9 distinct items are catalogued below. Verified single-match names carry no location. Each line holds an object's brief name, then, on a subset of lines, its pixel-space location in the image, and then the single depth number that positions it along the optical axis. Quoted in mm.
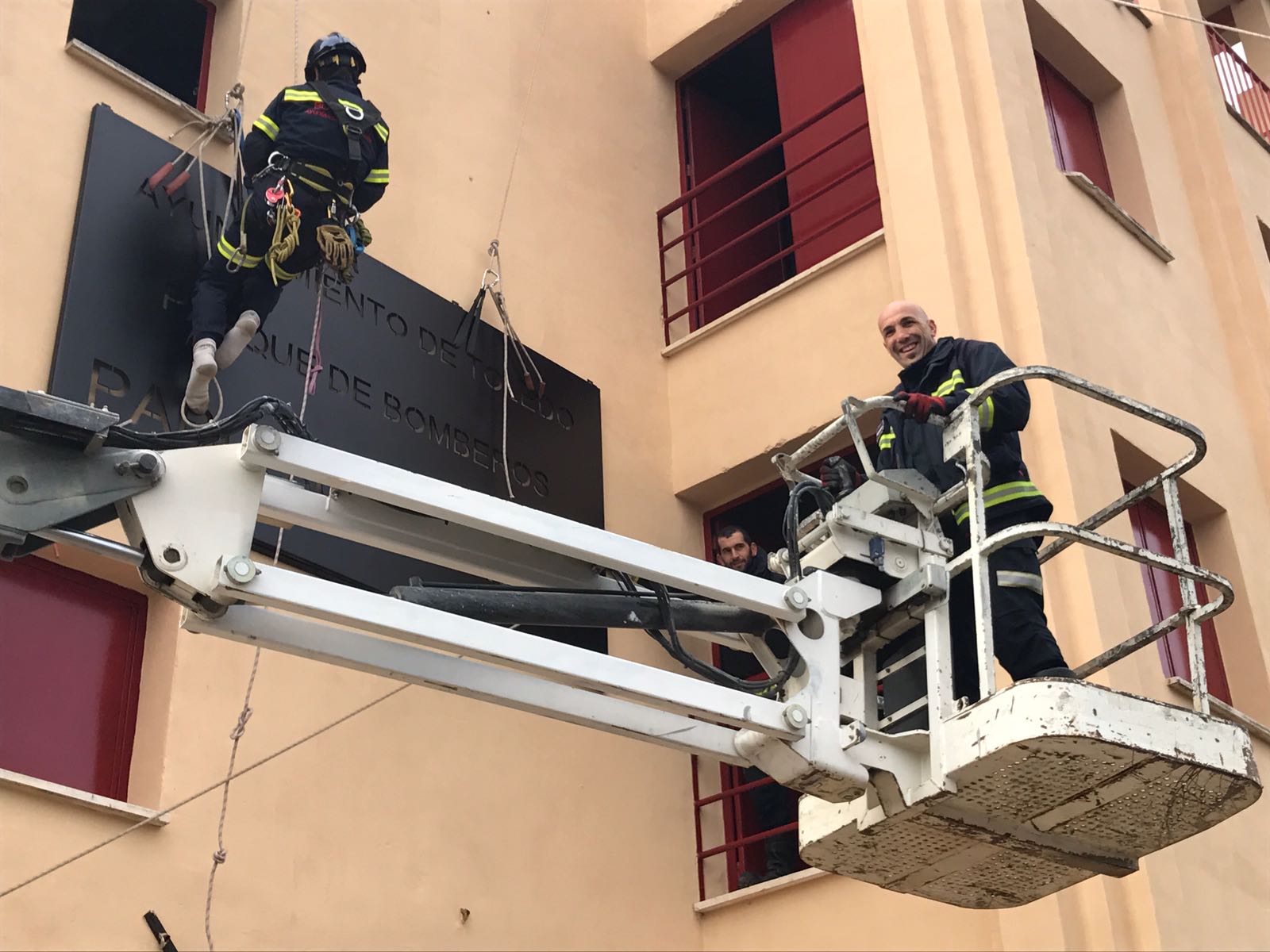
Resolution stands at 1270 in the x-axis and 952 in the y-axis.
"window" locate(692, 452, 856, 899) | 9086
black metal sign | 7488
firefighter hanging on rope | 7473
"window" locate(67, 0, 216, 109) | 9258
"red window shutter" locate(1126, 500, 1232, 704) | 9141
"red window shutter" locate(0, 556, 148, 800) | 6762
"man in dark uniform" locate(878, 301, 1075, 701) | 5113
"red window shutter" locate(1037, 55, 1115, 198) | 10820
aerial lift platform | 4285
